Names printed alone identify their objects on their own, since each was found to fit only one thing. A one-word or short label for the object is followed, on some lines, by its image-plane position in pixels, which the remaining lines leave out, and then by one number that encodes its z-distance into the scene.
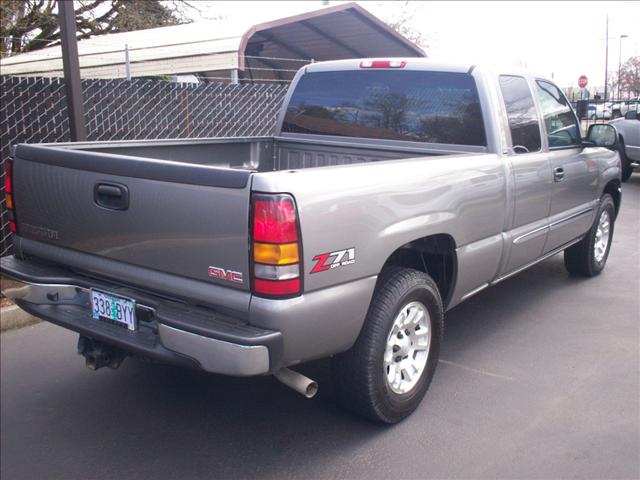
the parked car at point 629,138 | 11.90
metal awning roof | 12.80
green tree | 19.41
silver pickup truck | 2.81
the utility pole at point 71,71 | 5.60
